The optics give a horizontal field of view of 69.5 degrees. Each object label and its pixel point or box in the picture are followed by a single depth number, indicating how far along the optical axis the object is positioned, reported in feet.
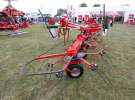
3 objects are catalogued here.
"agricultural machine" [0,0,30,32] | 24.51
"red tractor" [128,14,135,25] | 47.89
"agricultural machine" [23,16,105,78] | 8.44
